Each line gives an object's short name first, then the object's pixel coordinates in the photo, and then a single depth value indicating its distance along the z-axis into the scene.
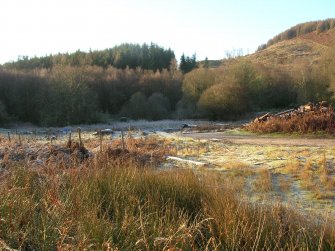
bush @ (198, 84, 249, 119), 49.47
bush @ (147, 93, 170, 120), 59.50
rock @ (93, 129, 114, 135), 32.59
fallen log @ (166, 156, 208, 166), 12.40
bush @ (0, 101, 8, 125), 51.23
